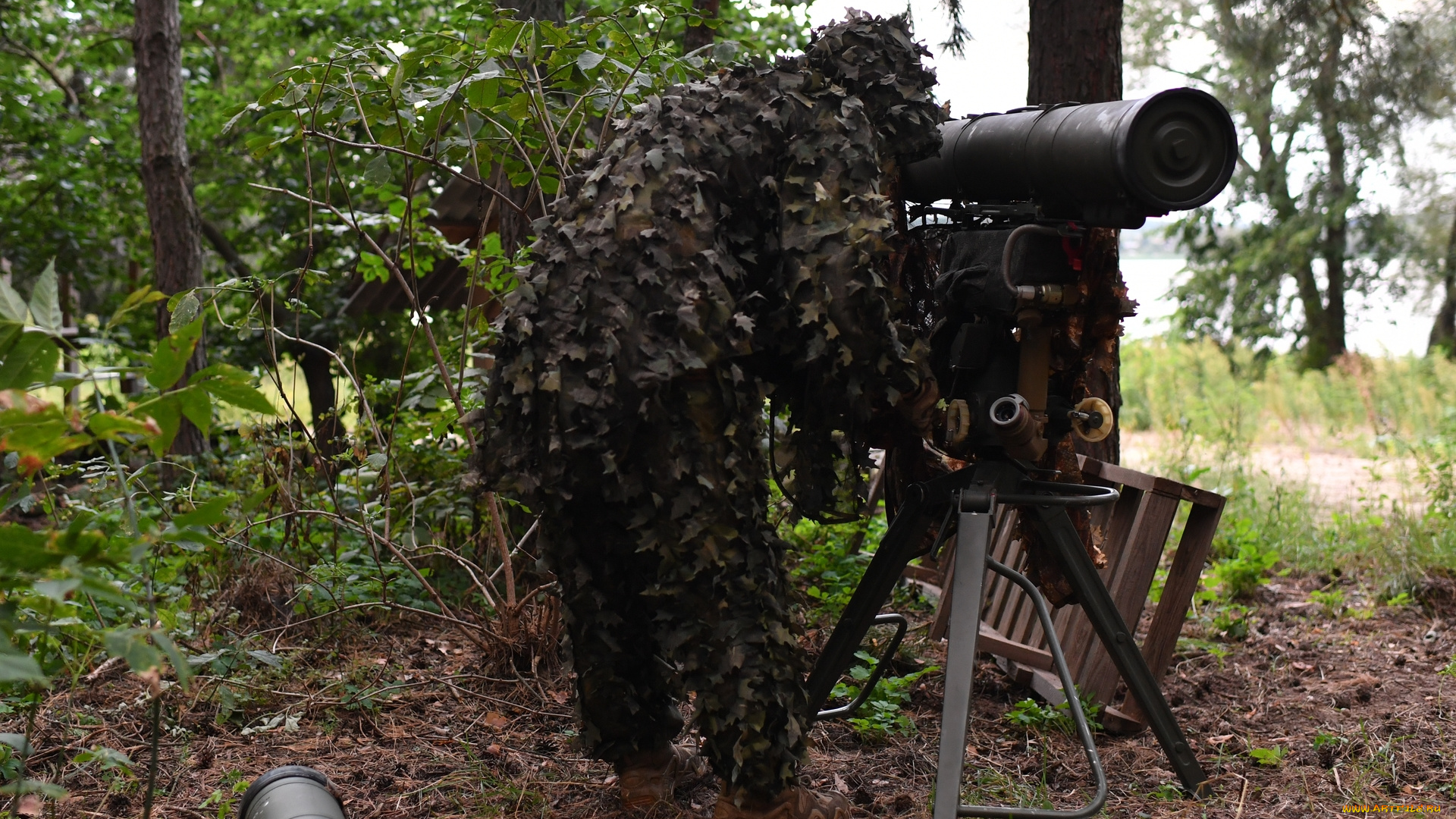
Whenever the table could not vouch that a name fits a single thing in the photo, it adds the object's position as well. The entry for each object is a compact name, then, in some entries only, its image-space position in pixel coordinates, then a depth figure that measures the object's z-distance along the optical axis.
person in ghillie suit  2.20
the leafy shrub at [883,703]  3.18
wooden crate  3.37
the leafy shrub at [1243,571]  4.82
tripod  2.34
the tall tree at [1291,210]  11.04
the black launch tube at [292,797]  2.25
